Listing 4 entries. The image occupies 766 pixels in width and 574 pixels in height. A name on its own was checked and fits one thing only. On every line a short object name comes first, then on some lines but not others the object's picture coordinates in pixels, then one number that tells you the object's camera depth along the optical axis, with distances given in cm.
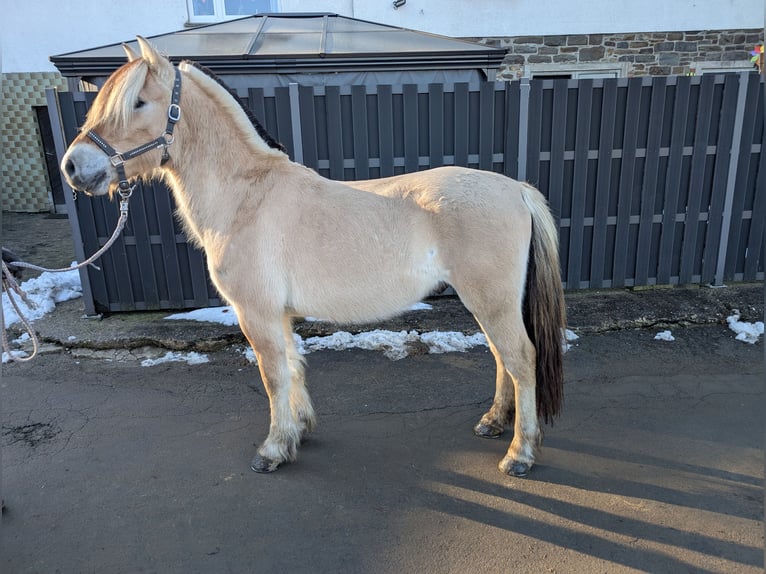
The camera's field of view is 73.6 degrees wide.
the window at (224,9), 1078
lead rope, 260
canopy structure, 615
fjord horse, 282
